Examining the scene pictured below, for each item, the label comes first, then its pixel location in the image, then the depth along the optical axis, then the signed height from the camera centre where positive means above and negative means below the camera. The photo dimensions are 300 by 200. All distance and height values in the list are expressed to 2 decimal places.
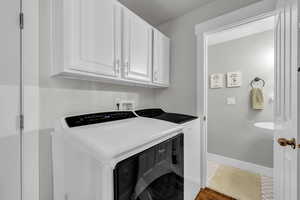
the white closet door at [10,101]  0.86 -0.01
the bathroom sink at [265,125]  1.96 -0.40
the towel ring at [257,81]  2.23 +0.33
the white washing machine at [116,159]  0.61 -0.36
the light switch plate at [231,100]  2.49 -0.02
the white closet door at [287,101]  0.75 -0.01
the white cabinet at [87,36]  0.89 +0.50
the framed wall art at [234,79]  2.42 +0.39
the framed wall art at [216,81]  2.63 +0.40
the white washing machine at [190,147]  1.30 -0.54
